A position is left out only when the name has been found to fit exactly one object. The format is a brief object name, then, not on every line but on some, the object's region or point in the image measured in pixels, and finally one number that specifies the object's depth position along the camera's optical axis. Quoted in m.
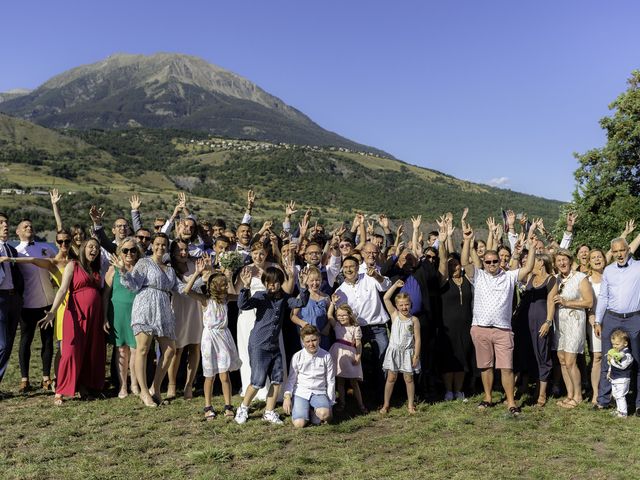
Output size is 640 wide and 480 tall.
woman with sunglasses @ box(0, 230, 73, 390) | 7.38
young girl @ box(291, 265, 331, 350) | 6.88
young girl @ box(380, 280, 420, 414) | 6.96
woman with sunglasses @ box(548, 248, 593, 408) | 7.19
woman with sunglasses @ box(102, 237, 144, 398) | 7.27
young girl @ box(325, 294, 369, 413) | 6.94
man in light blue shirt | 6.83
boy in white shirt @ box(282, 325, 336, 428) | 6.43
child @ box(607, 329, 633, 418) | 6.77
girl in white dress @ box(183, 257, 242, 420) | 6.62
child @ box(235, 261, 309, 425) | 6.53
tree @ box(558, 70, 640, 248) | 19.33
